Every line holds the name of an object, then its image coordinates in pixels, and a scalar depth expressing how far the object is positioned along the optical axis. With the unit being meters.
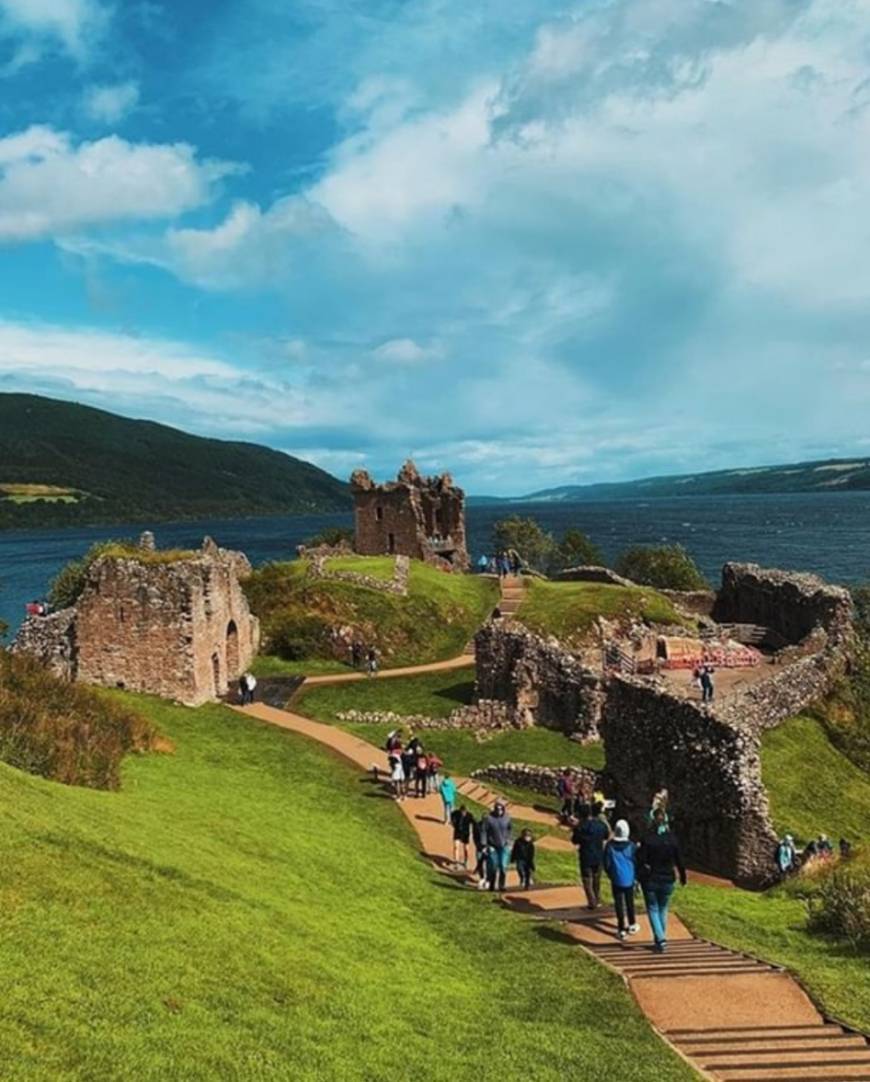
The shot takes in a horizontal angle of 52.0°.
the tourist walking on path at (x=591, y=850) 16.59
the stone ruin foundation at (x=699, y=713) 24.19
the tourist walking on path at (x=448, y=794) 25.23
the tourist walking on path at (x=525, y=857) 19.62
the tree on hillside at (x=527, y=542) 114.38
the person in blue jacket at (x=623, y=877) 14.77
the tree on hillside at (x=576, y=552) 109.38
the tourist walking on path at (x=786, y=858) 22.48
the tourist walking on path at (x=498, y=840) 19.36
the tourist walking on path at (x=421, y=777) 28.27
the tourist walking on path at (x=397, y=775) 28.00
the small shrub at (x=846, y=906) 15.31
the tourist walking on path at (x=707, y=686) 33.88
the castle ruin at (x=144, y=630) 35.56
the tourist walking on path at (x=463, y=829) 21.59
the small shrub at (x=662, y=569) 85.38
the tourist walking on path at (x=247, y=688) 37.47
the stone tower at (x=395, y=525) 76.75
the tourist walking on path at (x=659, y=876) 14.45
